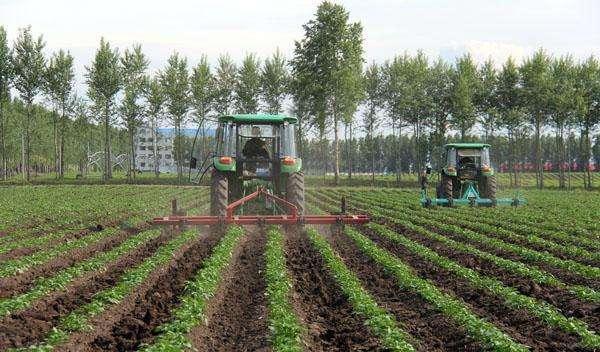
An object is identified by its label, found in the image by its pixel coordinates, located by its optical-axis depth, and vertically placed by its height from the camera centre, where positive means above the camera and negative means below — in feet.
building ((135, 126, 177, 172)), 526.16 +8.17
